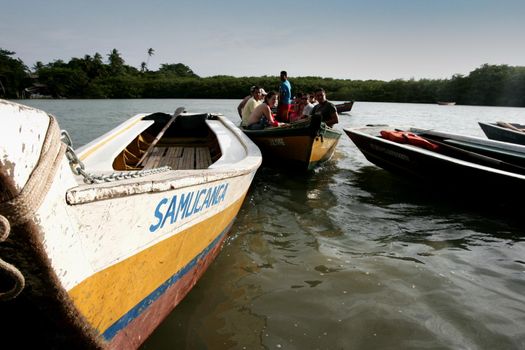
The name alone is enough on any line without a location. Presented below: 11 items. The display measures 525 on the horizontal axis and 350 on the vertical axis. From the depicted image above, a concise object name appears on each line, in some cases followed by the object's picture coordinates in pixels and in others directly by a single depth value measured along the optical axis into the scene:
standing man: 8.72
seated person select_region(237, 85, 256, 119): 10.98
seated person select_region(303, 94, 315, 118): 9.09
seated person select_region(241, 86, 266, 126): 8.55
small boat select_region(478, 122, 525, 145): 8.52
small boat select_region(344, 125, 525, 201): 4.74
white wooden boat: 1.20
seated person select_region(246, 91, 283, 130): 7.53
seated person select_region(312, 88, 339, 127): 7.64
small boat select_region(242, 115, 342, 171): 6.54
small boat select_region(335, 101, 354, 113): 26.22
